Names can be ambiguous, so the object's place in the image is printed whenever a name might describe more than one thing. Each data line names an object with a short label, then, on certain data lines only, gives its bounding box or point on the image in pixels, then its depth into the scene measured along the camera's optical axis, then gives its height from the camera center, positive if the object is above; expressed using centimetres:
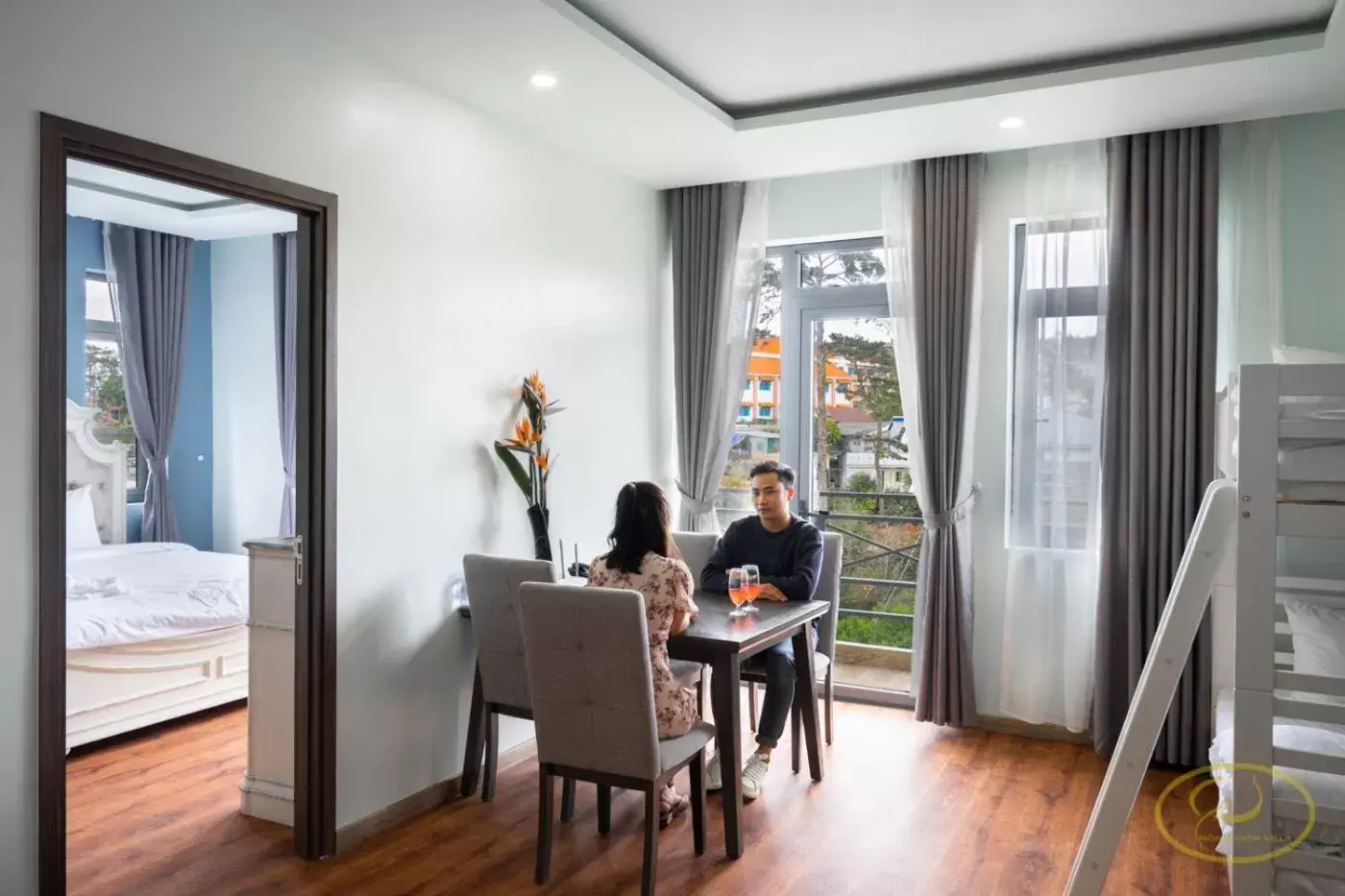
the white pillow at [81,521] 562 -51
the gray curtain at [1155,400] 393 +13
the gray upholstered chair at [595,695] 275 -74
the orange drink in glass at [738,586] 336 -51
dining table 309 -69
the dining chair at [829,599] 408 -68
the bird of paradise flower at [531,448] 394 -6
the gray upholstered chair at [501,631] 335 -68
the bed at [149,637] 404 -86
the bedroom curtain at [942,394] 441 +18
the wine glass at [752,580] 338 -50
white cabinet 341 -87
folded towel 449 -71
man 365 -51
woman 298 -43
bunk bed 209 -26
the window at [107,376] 599 +33
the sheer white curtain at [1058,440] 419 -3
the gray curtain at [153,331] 595 +59
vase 401 -40
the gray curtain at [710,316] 492 +58
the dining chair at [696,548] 437 -51
